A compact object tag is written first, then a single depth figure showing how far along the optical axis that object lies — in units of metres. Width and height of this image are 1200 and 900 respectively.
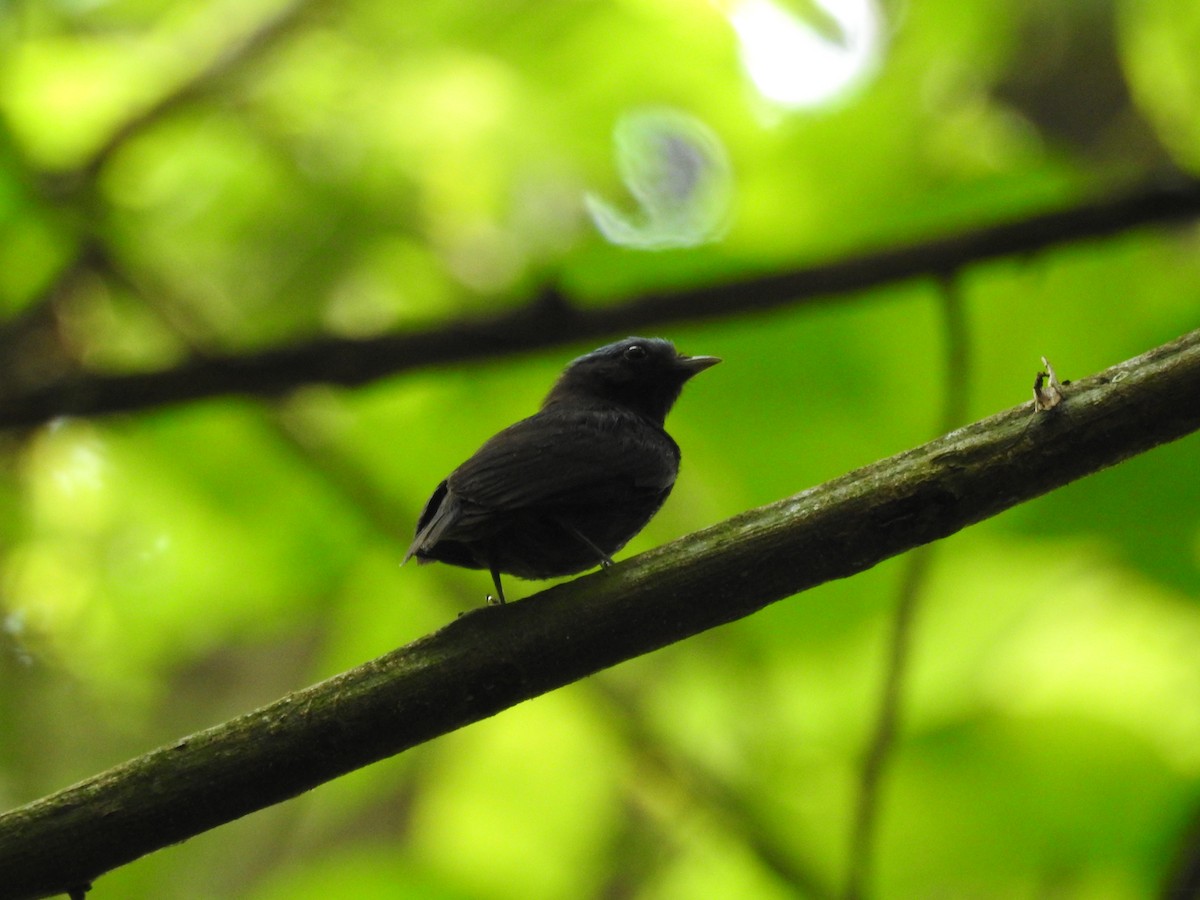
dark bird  5.50
